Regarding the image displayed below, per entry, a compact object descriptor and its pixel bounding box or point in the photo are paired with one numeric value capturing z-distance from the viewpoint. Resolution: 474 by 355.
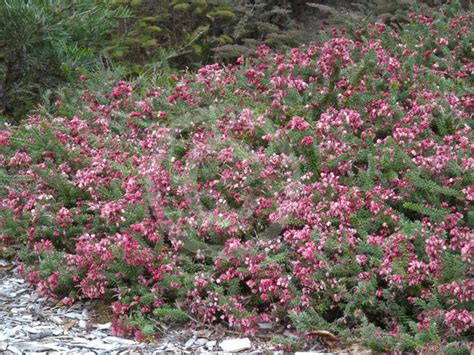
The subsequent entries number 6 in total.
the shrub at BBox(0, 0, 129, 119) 6.09
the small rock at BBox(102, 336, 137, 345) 3.36
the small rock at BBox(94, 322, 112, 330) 3.53
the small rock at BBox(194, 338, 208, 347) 3.32
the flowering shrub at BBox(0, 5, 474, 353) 3.28
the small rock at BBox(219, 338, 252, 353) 3.23
